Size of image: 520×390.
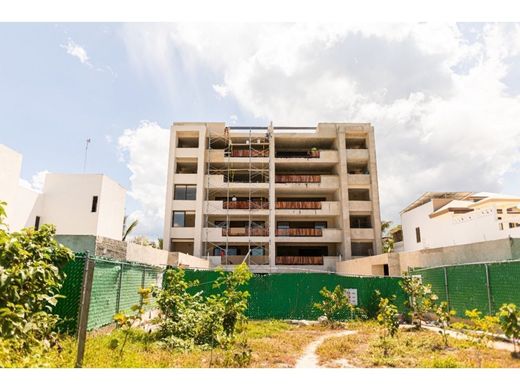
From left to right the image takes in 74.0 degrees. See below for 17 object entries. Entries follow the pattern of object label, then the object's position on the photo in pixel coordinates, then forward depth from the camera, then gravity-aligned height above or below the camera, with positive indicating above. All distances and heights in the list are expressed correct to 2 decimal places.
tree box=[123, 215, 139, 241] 38.28 +4.74
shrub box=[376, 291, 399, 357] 9.73 -1.22
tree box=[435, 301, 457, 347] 10.50 -1.18
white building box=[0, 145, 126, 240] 23.56 +4.67
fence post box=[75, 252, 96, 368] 5.32 -0.74
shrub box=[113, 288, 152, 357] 6.45 -0.88
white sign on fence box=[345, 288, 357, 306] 15.77 -0.91
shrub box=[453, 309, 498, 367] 6.57 -0.91
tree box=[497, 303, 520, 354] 7.02 -0.89
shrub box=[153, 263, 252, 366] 7.18 -1.05
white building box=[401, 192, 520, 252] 20.53 +3.95
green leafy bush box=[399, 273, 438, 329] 12.01 -0.78
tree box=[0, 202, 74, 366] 4.34 -0.27
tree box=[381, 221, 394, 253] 38.56 +4.02
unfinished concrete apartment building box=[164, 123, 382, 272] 32.38 +7.57
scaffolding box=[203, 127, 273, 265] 32.62 +8.16
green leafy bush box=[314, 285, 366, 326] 14.58 -1.34
